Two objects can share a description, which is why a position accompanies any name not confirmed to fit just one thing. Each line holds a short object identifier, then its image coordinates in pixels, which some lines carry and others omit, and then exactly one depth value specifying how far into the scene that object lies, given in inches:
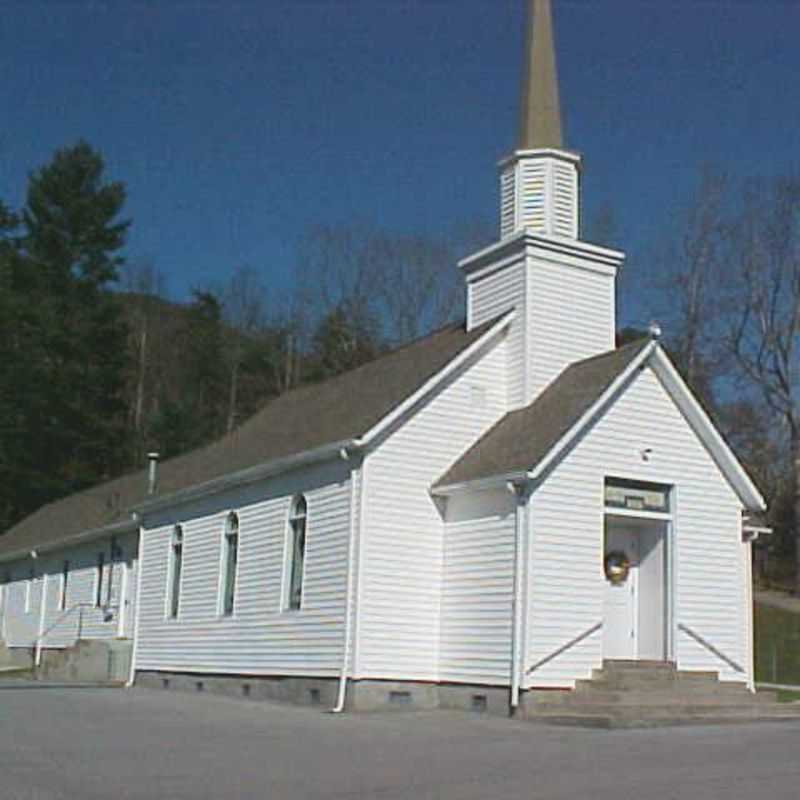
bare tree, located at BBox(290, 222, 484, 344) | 2149.4
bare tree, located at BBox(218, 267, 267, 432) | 2576.3
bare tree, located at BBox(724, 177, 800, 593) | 1966.0
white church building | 826.2
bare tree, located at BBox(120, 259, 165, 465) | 2657.5
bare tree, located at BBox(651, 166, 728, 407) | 1985.7
